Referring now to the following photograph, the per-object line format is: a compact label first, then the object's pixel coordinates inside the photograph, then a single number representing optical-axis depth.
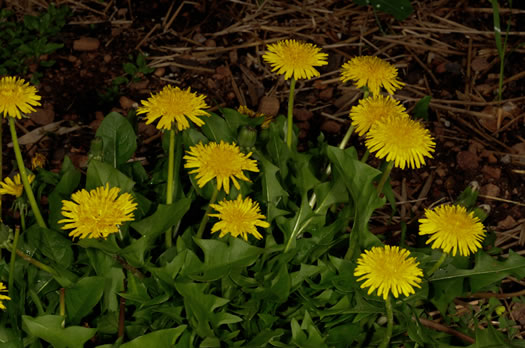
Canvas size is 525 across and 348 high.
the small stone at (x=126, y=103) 2.51
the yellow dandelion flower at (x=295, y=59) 1.61
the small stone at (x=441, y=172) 2.36
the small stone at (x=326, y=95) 2.62
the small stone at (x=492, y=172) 2.34
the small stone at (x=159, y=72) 2.65
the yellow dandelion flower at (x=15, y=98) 1.41
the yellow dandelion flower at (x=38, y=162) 1.85
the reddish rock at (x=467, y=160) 2.37
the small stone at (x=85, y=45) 2.70
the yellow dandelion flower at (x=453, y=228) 1.42
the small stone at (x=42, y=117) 2.44
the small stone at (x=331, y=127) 2.49
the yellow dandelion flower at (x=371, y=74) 1.63
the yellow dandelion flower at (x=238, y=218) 1.43
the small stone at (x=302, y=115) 2.51
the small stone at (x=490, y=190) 2.29
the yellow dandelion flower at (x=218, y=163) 1.43
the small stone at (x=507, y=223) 2.20
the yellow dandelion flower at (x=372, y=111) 1.56
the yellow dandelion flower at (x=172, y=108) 1.44
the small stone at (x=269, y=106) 2.51
